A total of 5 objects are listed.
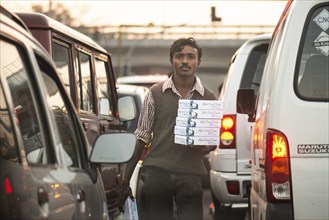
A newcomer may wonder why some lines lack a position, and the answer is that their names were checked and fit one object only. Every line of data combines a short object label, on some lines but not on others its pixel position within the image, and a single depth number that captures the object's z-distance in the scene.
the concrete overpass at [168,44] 82.47
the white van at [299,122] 5.94
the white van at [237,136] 10.72
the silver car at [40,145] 3.89
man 7.60
